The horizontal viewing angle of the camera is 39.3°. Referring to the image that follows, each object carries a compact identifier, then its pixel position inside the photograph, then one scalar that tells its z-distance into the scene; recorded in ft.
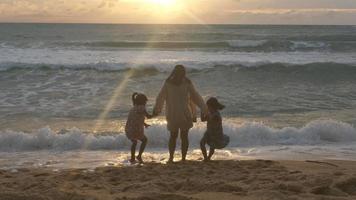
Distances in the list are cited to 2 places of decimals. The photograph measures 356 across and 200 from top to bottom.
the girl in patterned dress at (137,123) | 25.08
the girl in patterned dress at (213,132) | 24.30
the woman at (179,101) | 23.35
